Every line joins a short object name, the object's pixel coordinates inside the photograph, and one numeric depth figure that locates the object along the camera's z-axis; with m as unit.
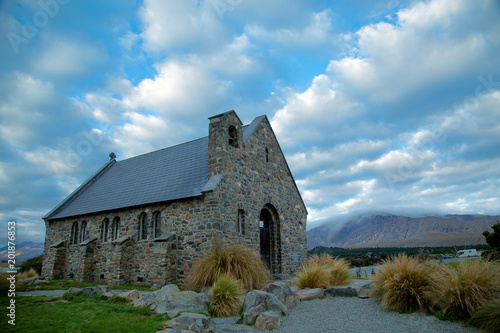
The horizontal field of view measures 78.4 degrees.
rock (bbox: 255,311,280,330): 7.84
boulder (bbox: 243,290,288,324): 8.38
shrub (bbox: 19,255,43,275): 25.98
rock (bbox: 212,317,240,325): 8.22
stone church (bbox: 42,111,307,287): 14.51
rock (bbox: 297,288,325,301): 10.32
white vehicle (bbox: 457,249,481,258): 29.77
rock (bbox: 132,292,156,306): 9.34
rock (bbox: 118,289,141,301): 10.15
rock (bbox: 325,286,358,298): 10.28
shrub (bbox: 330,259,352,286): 11.91
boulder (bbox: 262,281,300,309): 9.54
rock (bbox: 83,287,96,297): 10.76
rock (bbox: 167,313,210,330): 7.46
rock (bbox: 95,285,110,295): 10.80
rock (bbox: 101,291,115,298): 10.44
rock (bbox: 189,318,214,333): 7.26
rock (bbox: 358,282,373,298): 9.79
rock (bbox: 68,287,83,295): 10.83
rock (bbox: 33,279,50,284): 16.28
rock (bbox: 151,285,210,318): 8.70
